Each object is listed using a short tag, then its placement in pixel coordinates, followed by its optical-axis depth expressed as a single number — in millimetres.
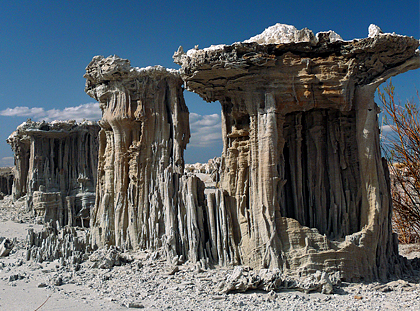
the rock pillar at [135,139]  12250
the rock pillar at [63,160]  23938
